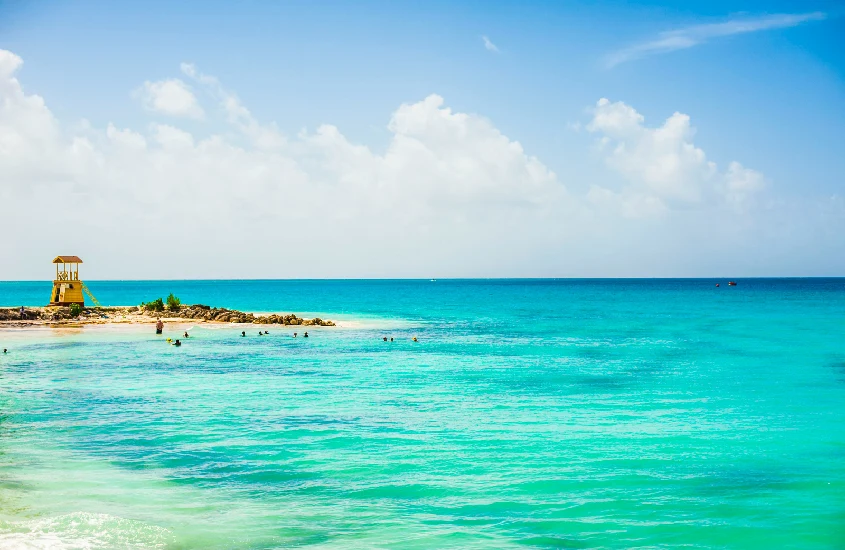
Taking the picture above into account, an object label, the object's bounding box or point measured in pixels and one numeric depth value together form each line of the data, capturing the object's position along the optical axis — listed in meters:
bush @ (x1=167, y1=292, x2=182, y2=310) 82.81
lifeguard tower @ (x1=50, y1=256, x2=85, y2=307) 80.38
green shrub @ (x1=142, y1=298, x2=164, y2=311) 82.68
